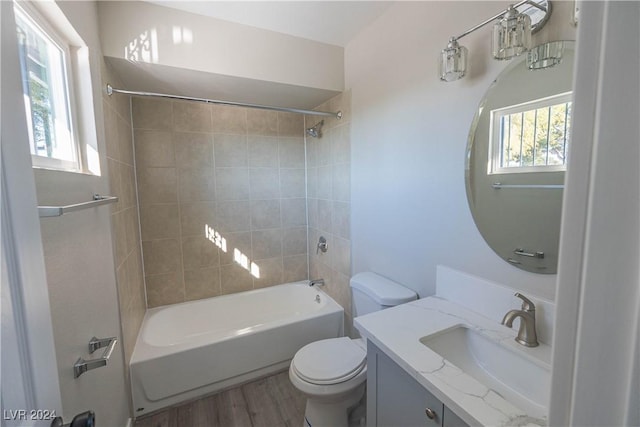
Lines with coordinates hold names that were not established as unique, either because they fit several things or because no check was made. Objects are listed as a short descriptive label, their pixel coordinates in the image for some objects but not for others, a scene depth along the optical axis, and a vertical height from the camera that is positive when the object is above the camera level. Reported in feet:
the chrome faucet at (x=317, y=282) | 8.63 -3.12
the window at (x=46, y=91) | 2.94 +1.25
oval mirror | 3.08 +0.33
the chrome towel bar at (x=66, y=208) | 2.19 -0.18
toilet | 4.53 -3.26
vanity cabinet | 2.71 -2.48
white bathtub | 5.75 -3.94
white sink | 2.88 -2.20
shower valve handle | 8.37 -1.86
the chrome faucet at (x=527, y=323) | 3.14 -1.65
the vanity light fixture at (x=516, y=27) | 2.97 +1.78
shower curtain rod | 5.03 +1.91
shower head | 8.13 +1.71
